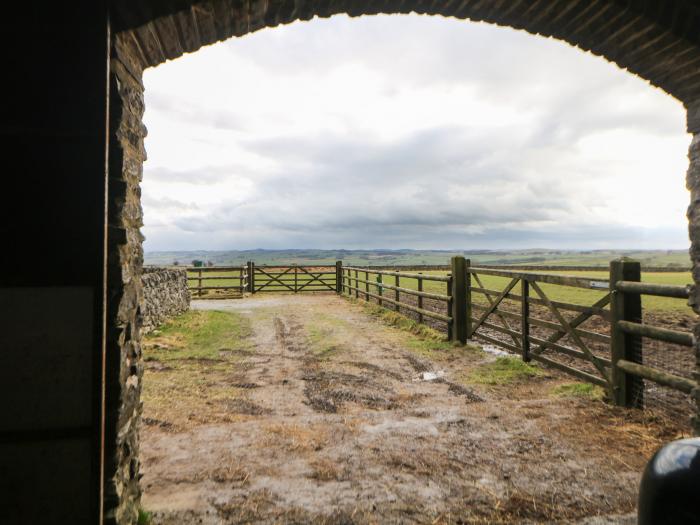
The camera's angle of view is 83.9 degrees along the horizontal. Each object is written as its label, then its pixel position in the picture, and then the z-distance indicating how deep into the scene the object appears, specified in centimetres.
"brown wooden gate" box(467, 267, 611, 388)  460
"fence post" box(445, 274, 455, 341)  746
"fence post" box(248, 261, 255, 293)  1878
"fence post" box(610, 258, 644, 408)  411
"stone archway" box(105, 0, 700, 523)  208
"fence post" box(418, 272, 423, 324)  895
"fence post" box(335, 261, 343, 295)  1909
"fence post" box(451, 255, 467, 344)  729
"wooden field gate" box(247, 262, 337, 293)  1886
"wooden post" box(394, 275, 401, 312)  1069
